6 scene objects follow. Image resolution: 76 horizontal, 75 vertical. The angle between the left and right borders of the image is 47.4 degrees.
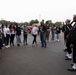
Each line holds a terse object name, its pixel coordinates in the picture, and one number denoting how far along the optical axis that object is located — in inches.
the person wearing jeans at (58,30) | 332.1
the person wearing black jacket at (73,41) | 115.2
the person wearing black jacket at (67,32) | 151.6
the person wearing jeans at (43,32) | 234.4
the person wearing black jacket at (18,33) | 248.6
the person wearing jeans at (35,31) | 249.5
